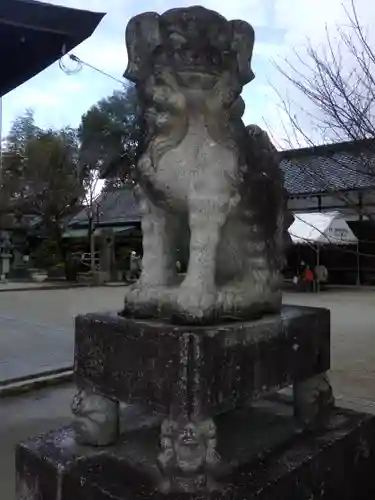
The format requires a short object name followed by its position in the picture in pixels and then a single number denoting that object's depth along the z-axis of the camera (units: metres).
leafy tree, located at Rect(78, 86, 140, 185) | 17.97
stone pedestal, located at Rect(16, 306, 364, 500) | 1.42
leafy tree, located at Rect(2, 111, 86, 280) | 17.33
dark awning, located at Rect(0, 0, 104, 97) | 3.12
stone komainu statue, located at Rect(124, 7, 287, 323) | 1.51
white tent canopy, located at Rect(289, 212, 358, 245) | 12.87
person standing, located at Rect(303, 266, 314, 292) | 13.98
